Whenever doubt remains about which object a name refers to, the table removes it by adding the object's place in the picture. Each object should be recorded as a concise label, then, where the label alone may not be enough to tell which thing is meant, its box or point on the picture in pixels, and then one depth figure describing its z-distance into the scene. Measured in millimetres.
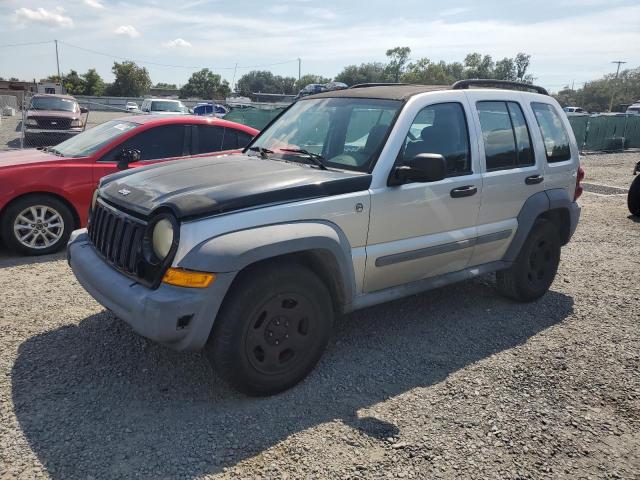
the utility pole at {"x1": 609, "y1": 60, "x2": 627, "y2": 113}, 80188
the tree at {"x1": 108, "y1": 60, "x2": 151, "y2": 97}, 76250
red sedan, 5621
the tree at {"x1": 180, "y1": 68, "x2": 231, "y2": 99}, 90812
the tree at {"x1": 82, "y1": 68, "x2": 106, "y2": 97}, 77438
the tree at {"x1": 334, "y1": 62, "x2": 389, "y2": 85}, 97250
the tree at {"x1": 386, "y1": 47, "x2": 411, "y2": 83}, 103000
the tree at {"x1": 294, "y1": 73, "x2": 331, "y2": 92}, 104031
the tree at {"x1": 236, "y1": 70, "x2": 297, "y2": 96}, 108825
